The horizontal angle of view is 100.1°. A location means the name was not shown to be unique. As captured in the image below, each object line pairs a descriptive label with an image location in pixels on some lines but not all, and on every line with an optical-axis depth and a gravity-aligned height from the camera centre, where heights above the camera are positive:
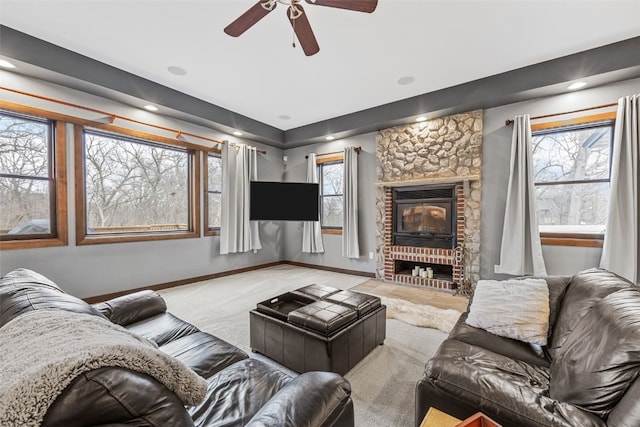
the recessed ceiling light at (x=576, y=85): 3.08 +1.44
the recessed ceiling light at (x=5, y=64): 2.63 +1.43
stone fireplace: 3.94 +0.12
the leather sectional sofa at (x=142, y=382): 0.56 -0.46
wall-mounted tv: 4.79 +0.13
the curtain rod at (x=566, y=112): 3.11 +1.19
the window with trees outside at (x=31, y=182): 2.92 +0.28
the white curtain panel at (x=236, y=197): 4.78 +0.18
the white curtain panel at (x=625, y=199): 2.92 +0.11
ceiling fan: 1.79 +1.37
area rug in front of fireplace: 2.87 -1.24
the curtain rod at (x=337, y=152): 4.99 +1.09
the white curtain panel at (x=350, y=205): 4.93 +0.05
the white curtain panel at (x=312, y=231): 5.45 -0.48
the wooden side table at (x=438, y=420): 0.94 -0.76
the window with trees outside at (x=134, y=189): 3.53 +0.26
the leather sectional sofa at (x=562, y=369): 0.93 -0.72
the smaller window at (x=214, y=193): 4.75 +0.25
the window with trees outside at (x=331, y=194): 5.43 +0.28
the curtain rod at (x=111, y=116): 2.93 +1.20
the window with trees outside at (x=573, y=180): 3.24 +0.36
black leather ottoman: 1.86 -0.96
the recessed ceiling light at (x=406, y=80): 3.45 +1.67
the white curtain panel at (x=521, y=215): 3.44 -0.09
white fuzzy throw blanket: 0.53 -0.37
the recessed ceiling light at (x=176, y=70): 3.19 +1.66
